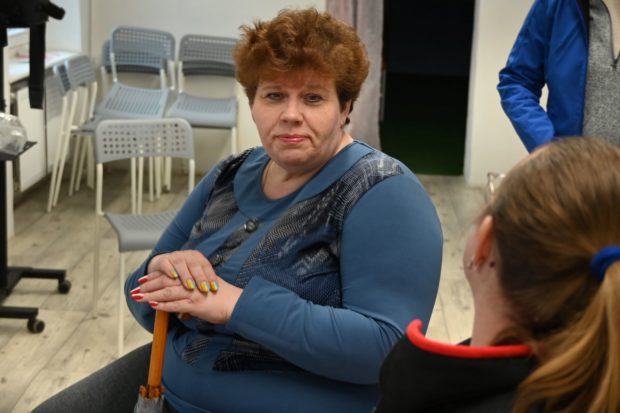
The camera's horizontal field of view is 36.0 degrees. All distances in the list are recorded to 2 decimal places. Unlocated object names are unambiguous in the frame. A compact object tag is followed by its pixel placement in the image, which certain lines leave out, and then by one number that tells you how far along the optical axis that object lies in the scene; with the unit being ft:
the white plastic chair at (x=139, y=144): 12.81
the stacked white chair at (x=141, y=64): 19.16
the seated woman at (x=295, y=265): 5.63
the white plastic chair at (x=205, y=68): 19.44
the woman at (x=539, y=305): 3.35
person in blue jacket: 8.20
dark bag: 12.10
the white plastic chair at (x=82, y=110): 18.11
